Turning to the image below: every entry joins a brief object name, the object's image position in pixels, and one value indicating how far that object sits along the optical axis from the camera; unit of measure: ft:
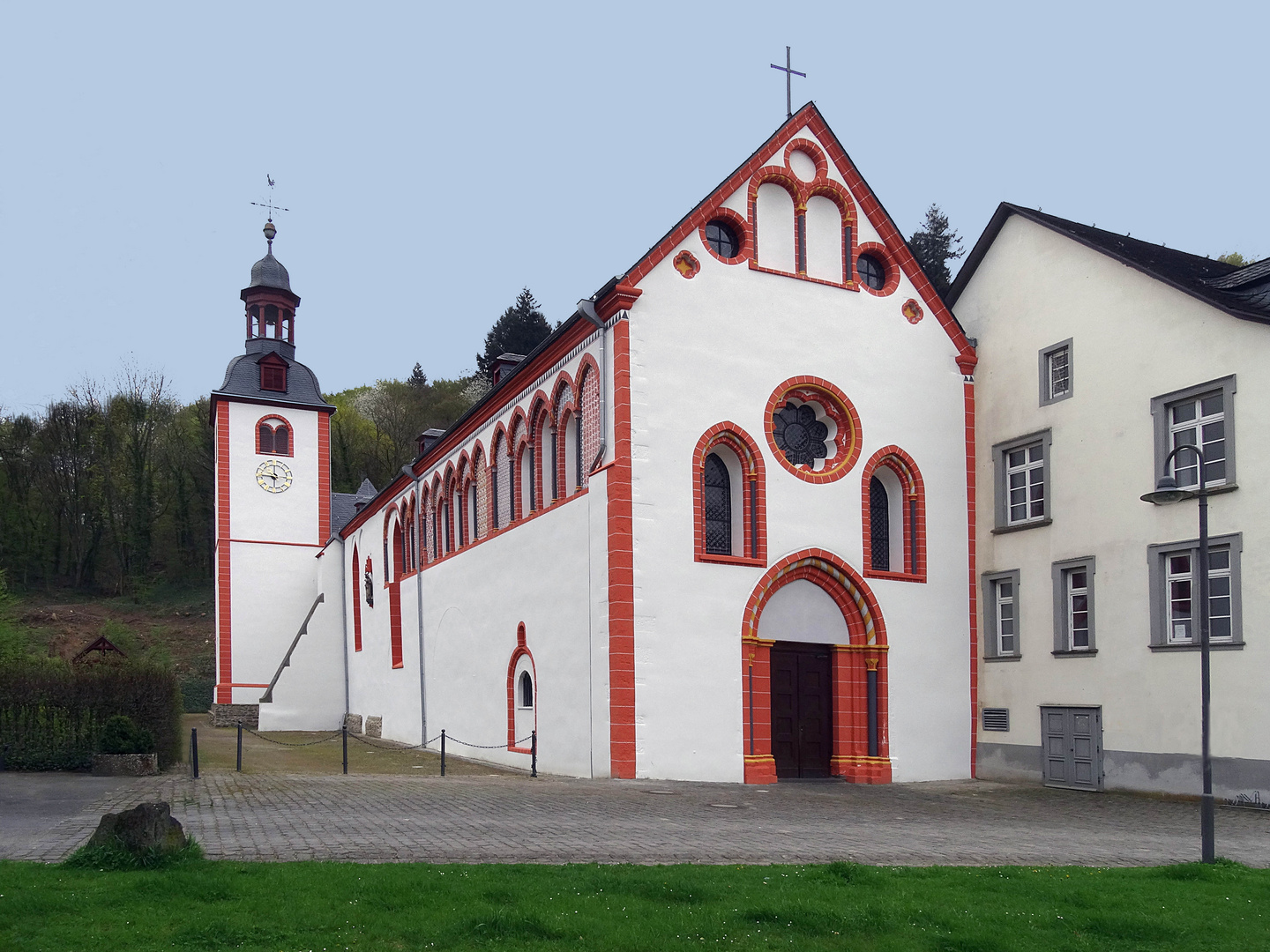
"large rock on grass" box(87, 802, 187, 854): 28.86
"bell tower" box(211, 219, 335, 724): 143.64
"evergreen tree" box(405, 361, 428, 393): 249.73
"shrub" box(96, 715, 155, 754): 63.67
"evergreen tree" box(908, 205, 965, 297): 184.75
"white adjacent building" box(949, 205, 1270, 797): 59.67
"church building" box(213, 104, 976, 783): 64.90
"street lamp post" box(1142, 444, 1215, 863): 37.19
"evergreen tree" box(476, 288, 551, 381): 217.15
